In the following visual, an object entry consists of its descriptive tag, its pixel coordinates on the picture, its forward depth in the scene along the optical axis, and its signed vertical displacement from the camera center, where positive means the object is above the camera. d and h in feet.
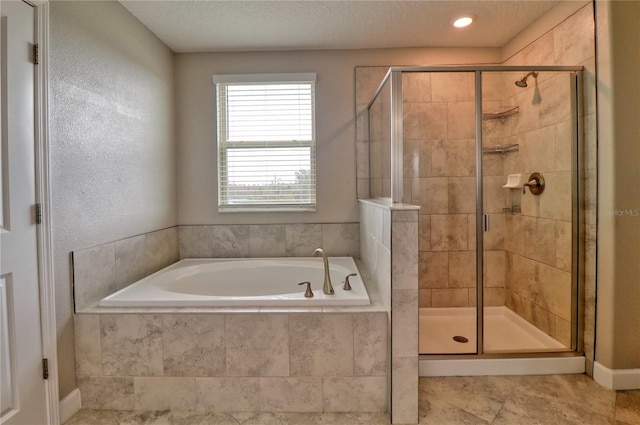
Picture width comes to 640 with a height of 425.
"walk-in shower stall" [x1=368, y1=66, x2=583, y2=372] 6.34 +0.14
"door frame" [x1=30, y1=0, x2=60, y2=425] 4.60 -0.14
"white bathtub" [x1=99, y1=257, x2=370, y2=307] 7.20 -1.85
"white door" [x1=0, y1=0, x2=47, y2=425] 4.19 -0.37
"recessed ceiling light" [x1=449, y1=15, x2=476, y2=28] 7.04 +4.23
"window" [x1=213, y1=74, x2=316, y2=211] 8.68 +1.61
